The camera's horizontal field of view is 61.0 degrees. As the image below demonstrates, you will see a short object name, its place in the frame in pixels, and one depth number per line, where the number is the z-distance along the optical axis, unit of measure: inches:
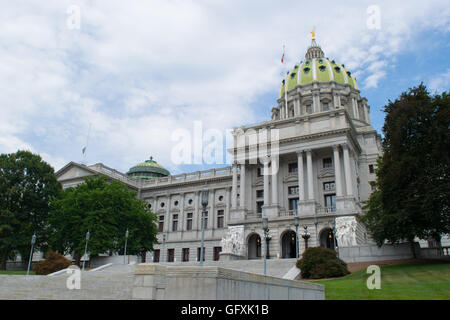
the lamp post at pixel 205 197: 686.8
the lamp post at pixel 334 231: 1638.8
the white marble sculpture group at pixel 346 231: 1642.5
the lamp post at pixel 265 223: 1086.1
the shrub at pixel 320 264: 1083.9
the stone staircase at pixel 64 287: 664.4
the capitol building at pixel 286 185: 1846.7
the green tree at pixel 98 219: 1616.6
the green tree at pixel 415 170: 1141.1
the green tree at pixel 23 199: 1708.9
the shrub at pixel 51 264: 1332.4
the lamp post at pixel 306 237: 1578.5
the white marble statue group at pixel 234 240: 1916.0
